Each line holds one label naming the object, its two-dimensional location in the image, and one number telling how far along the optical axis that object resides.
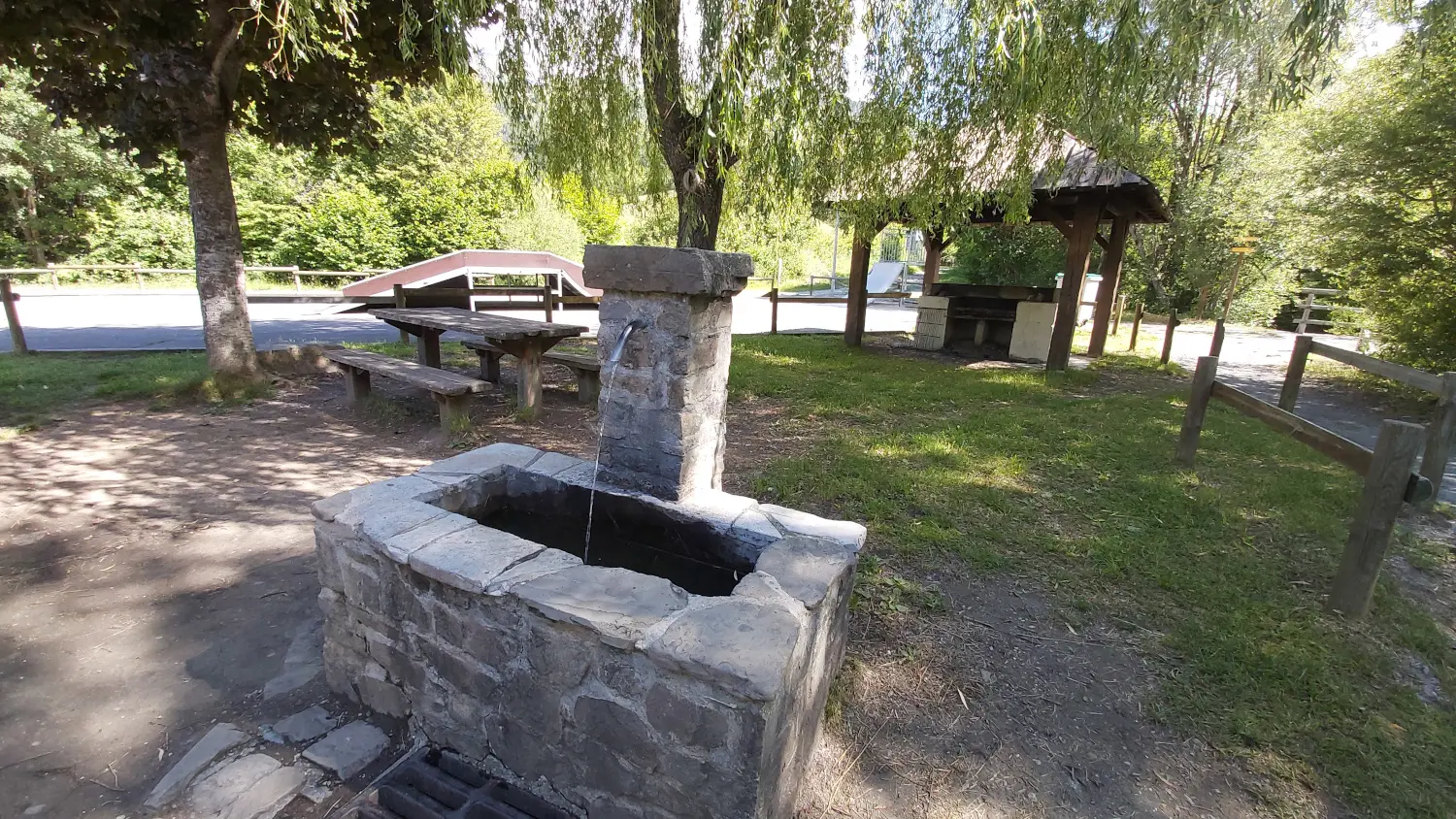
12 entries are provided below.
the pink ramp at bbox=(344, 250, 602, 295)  9.30
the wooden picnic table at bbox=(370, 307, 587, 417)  5.14
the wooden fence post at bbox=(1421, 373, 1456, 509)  3.47
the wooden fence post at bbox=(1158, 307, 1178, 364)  8.84
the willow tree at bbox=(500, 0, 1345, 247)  3.62
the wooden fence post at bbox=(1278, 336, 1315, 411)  4.39
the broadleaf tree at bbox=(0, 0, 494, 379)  4.73
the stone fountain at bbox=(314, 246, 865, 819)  1.53
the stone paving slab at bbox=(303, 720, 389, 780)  1.95
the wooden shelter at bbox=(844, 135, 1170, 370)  7.43
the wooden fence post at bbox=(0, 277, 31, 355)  6.99
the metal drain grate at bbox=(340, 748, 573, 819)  1.75
